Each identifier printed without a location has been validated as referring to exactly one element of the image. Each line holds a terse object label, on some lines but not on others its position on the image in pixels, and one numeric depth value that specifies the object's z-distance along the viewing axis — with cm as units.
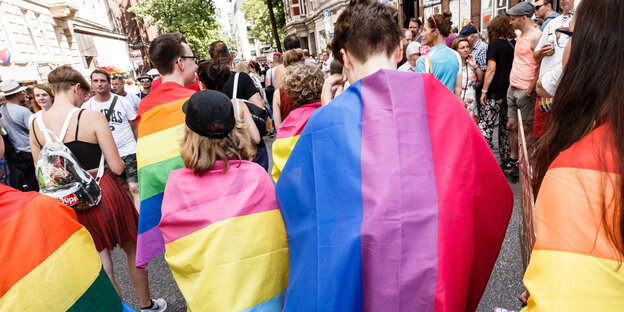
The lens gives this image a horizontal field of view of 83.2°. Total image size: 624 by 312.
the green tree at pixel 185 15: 2591
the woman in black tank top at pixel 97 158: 259
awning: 1400
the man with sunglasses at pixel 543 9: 419
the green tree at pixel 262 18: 4481
